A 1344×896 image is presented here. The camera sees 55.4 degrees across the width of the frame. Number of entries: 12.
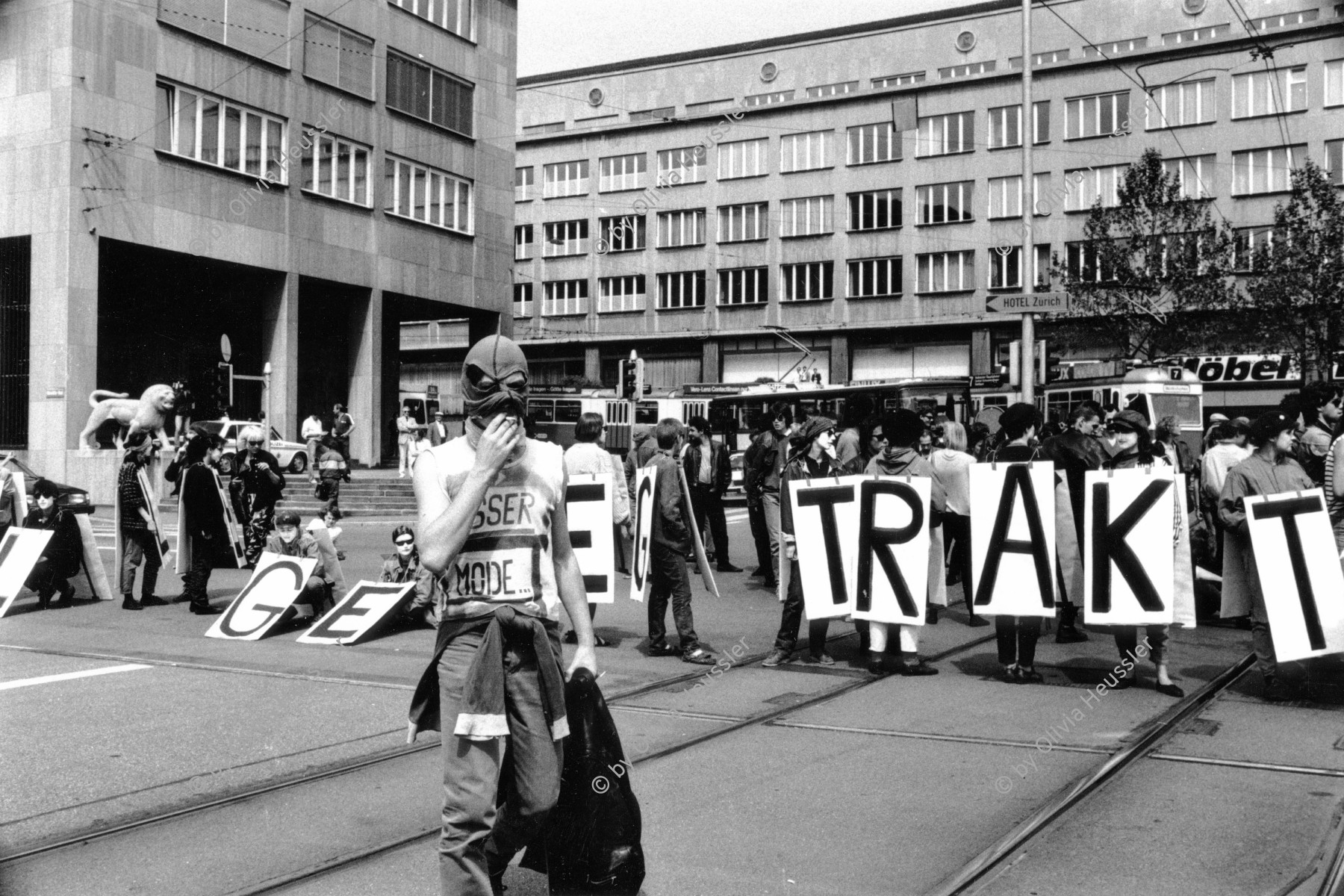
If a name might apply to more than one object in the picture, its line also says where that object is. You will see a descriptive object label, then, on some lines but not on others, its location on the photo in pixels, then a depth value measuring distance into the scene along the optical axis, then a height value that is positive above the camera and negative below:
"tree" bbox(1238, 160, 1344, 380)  34.50 +5.46
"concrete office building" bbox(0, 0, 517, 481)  28.28 +7.14
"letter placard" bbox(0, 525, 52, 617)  12.51 -0.85
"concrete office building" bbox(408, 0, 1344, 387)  49.31 +13.05
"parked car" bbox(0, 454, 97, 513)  13.34 -0.28
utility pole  22.27 +4.89
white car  32.34 +0.57
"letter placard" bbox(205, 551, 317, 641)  11.09 -1.12
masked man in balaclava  3.64 -0.46
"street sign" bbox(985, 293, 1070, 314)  18.81 +2.53
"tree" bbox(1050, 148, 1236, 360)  38.78 +6.20
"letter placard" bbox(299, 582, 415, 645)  10.80 -1.22
